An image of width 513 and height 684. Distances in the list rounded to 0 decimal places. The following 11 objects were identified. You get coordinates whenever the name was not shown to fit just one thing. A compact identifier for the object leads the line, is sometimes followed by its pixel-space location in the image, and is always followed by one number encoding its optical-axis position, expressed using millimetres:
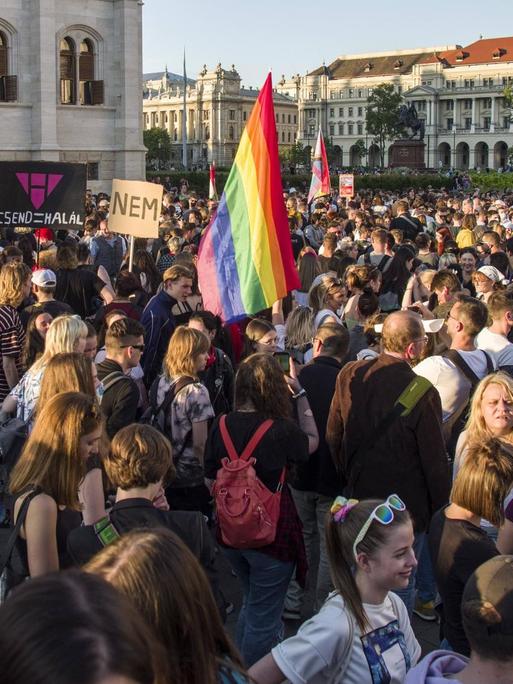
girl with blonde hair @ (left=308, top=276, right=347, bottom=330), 7781
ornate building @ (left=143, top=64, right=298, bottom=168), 137875
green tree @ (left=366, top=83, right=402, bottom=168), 103444
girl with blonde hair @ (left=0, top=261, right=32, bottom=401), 6980
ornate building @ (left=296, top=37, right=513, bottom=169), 137500
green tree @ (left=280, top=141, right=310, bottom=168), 102688
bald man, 4867
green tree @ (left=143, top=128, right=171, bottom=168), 119769
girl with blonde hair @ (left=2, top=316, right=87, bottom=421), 5605
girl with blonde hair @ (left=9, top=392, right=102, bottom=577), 3666
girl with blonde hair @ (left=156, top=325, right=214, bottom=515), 5590
